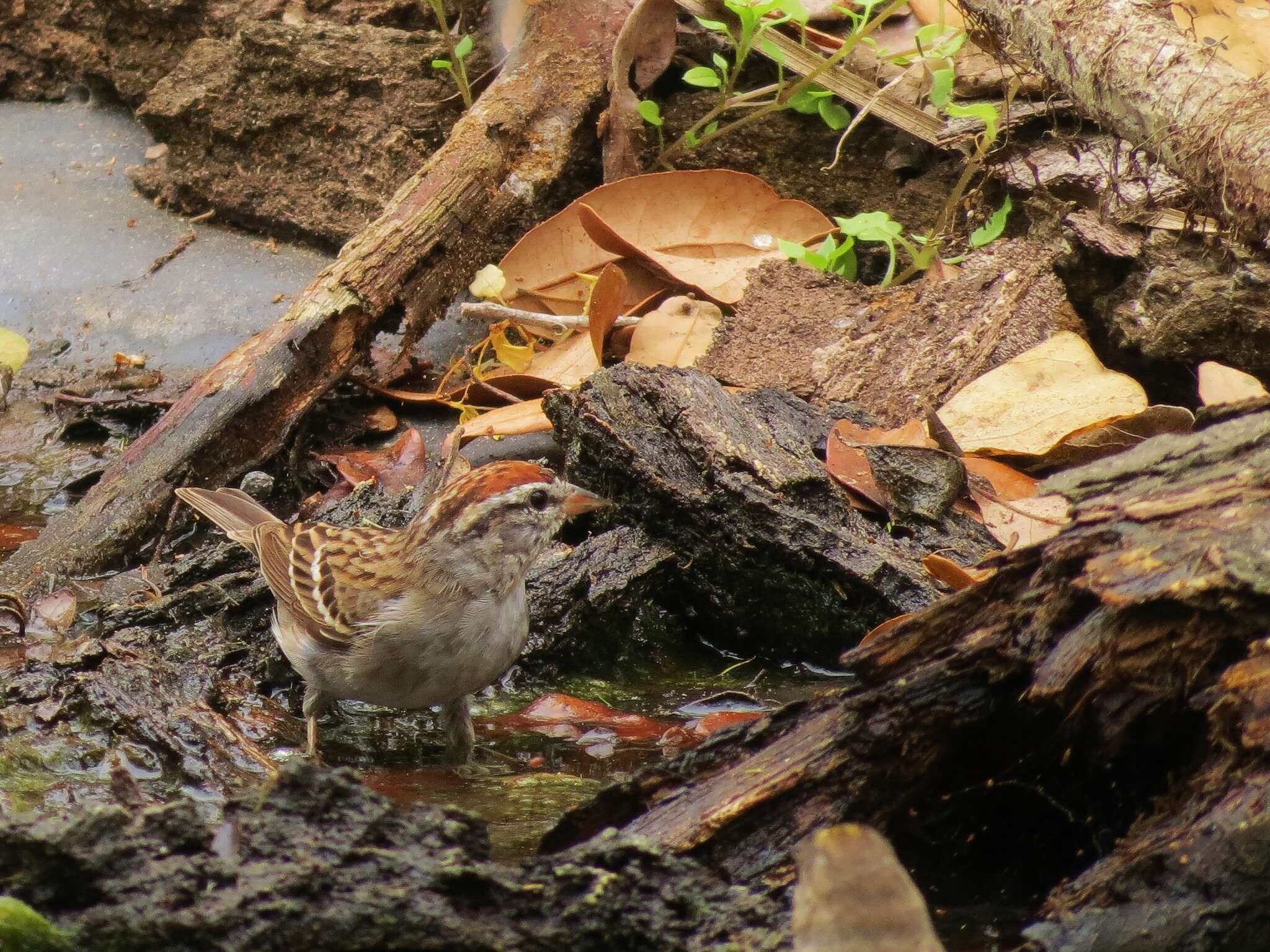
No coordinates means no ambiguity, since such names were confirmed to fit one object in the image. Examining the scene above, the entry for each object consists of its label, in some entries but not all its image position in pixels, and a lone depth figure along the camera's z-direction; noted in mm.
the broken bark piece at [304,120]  13984
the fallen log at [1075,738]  5398
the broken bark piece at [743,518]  9359
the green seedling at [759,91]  12711
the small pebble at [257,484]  11562
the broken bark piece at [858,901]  4480
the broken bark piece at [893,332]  11109
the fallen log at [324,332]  10906
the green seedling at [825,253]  12461
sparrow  9078
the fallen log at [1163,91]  9195
